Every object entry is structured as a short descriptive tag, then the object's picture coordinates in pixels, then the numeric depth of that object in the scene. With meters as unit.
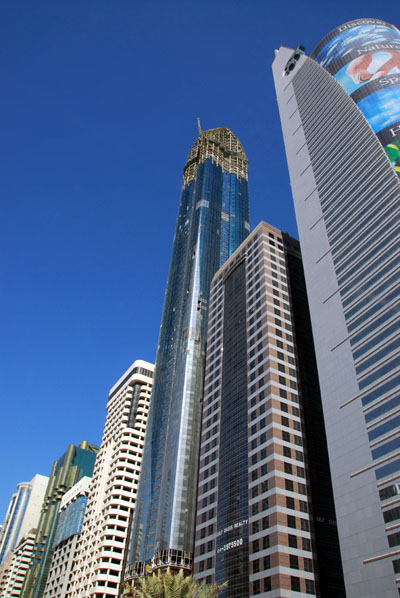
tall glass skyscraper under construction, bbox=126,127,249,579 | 112.94
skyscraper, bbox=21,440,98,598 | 176.25
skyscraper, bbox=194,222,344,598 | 77.50
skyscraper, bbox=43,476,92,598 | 152.50
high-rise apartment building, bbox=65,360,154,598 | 127.25
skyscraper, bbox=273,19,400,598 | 66.62
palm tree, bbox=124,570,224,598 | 40.56
